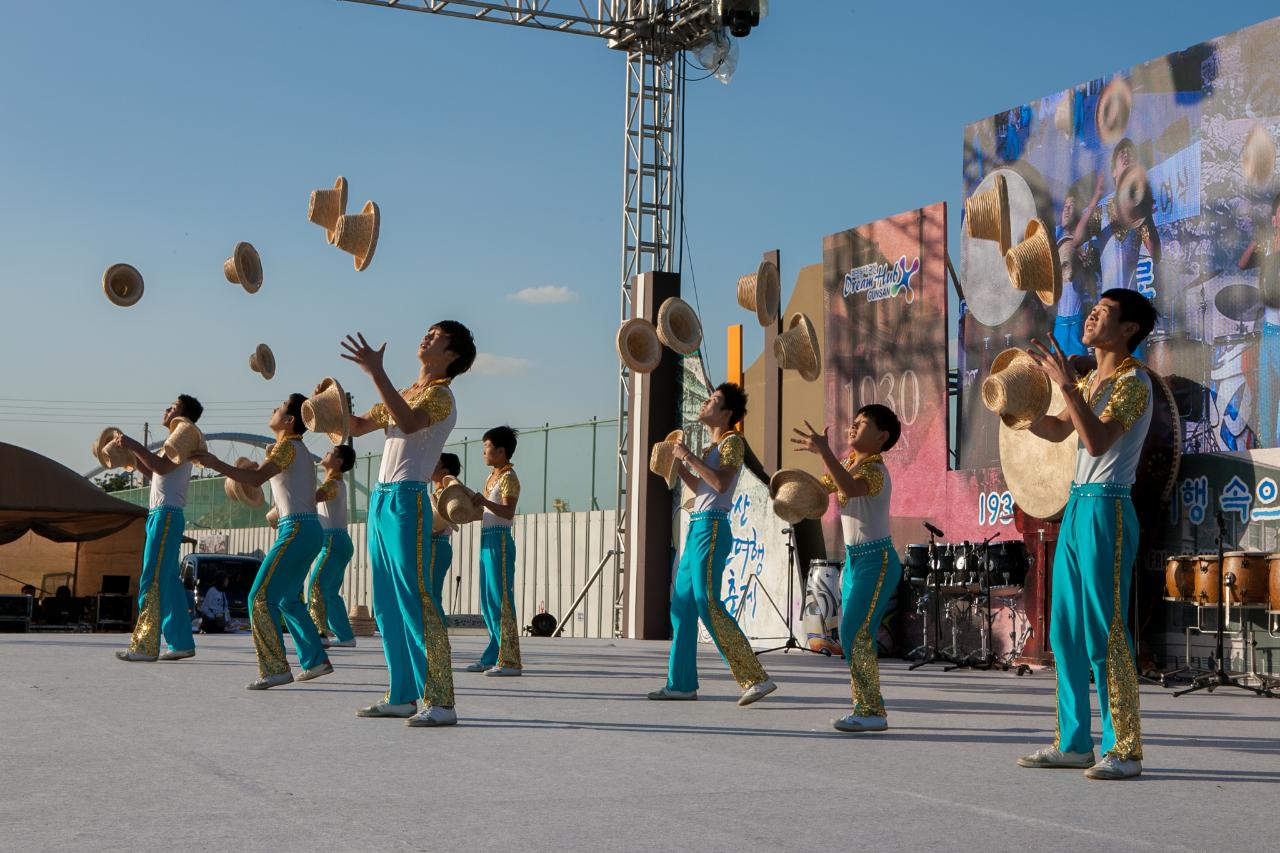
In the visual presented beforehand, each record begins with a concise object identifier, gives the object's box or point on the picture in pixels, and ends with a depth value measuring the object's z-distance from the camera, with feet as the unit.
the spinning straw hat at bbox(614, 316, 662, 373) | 38.60
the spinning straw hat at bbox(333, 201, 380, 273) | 33.63
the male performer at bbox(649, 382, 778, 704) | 27.89
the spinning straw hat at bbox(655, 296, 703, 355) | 38.32
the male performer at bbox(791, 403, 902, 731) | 24.00
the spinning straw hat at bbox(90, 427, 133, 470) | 38.34
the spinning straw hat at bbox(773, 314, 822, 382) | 34.94
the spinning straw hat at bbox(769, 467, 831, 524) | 26.27
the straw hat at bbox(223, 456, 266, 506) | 37.68
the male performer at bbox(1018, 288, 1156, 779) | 18.13
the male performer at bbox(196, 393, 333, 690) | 30.04
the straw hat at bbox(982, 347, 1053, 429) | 18.74
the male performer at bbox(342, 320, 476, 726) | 23.07
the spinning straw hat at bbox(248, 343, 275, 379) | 43.32
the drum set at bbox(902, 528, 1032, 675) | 44.29
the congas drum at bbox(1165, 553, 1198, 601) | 37.96
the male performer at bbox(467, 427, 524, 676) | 36.45
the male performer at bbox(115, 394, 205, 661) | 36.81
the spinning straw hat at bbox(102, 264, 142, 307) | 43.09
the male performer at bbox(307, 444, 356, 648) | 42.78
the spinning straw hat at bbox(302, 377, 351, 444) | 25.36
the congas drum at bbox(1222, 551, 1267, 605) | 36.01
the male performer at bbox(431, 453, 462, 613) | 38.50
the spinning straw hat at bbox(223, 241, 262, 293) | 41.47
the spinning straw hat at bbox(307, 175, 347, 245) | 34.96
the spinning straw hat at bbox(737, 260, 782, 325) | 42.70
